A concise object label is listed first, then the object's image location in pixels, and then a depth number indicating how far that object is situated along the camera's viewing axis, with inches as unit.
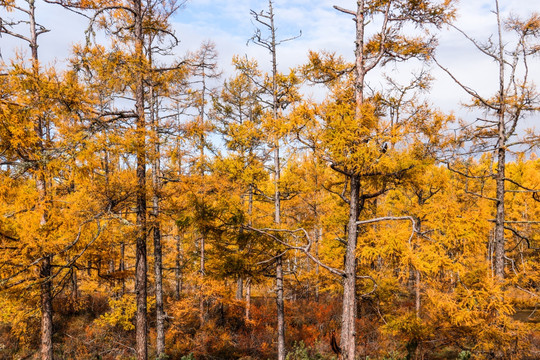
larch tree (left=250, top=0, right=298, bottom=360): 431.2
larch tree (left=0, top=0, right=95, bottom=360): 294.0
